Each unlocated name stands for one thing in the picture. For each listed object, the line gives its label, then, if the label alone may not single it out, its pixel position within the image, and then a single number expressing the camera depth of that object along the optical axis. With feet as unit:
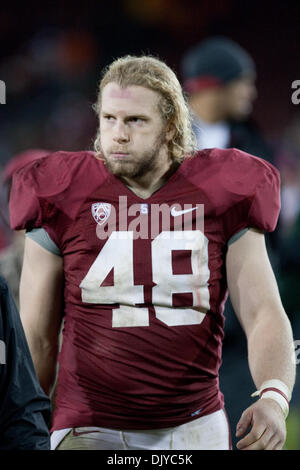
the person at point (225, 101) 19.22
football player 11.02
